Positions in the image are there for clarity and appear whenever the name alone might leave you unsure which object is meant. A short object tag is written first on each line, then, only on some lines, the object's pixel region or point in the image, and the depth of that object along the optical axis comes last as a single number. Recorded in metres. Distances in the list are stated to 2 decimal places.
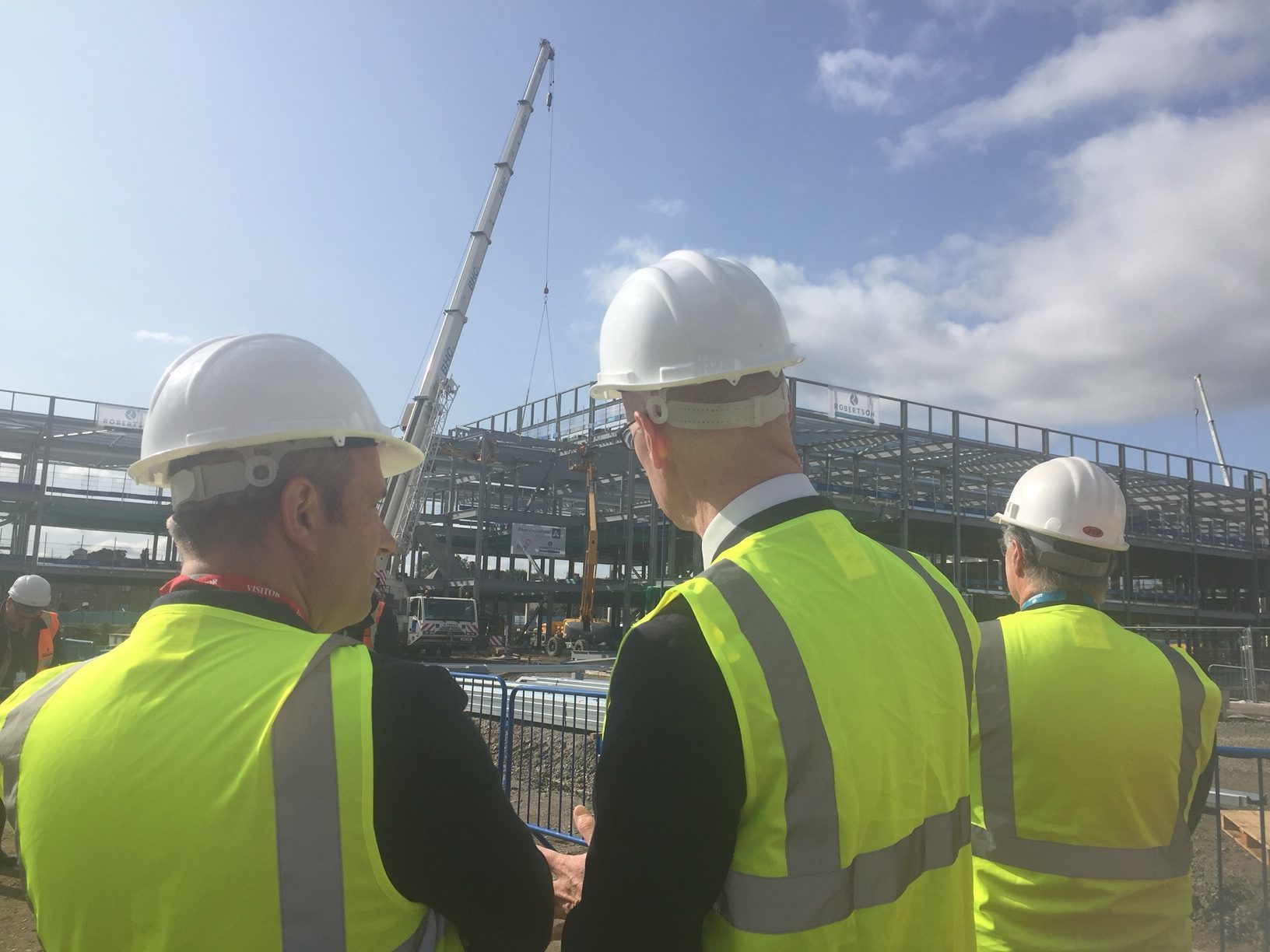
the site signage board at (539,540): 34.62
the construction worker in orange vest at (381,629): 11.12
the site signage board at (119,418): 31.92
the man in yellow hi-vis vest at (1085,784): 2.20
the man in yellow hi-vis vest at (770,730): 1.26
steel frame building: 32.22
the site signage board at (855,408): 29.91
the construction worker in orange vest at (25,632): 7.74
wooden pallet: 4.36
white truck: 27.67
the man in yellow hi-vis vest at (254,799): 1.24
